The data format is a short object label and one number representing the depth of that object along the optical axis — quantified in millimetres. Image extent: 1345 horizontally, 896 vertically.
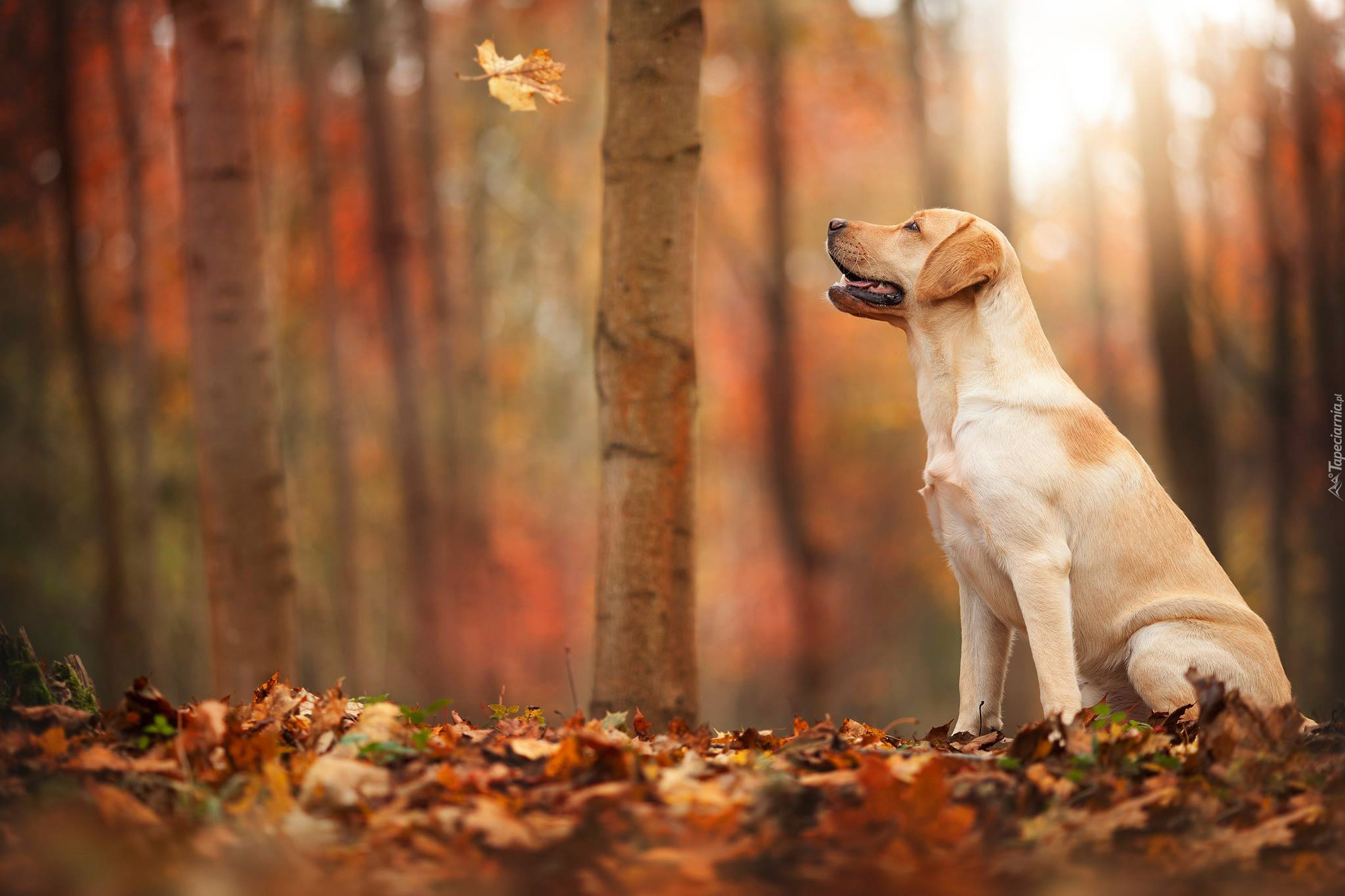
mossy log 3727
